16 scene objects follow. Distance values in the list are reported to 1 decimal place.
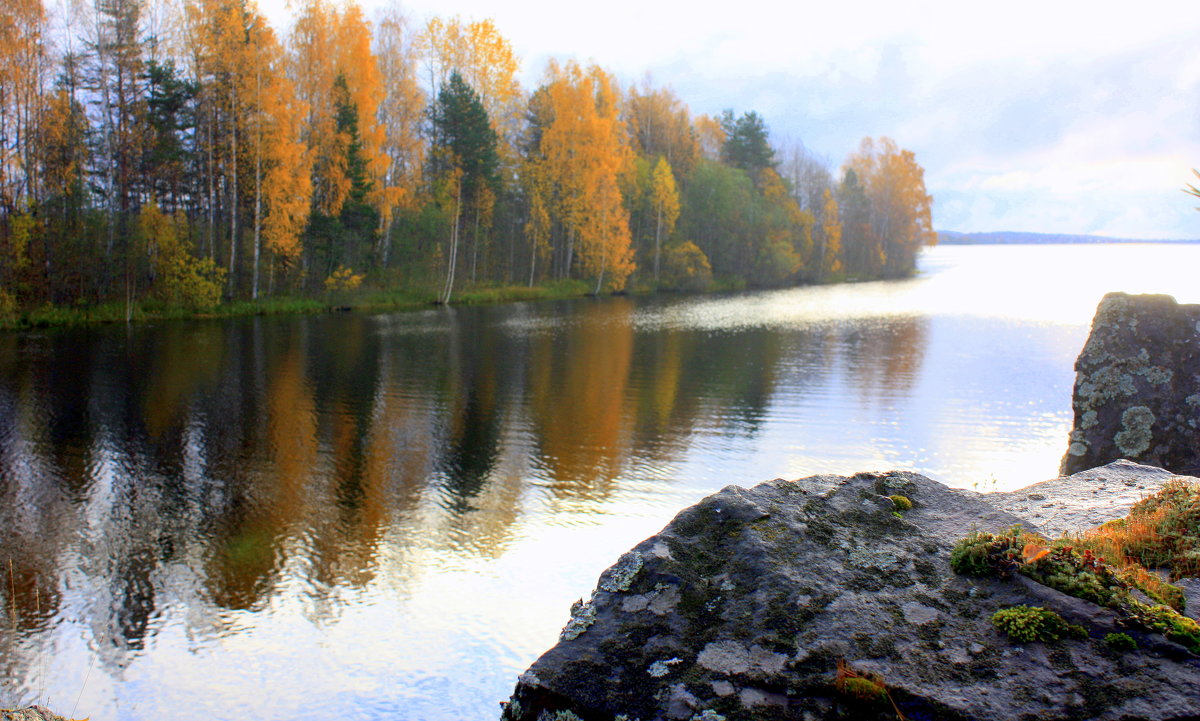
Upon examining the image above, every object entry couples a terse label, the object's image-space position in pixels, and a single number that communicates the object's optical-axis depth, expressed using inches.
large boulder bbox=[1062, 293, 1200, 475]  233.9
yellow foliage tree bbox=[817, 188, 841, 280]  2689.5
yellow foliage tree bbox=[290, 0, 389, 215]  1370.6
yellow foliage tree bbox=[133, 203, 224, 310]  1111.0
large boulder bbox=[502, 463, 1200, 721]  87.0
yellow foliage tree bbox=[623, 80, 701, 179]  2322.8
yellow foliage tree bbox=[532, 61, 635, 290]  1747.0
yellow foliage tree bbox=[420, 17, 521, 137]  1699.1
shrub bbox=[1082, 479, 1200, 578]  108.7
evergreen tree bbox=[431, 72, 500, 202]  1546.5
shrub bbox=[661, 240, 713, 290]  2047.2
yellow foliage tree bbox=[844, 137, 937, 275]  3083.2
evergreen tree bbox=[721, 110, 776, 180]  2596.0
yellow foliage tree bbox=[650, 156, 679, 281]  2020.2
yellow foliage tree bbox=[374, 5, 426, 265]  1611.7
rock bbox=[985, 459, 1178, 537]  137.2
